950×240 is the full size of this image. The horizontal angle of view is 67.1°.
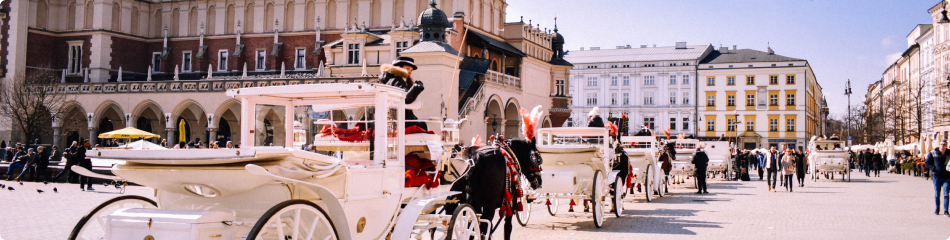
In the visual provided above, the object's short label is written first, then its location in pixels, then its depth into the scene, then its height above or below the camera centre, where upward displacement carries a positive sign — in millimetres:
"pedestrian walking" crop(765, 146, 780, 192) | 20828 -476
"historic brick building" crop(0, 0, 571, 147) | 38969 +5416
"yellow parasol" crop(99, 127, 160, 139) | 28112 +120
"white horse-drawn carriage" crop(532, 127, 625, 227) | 10906 -464
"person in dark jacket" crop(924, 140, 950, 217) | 12812 -292
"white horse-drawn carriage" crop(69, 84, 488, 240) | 4426 -326
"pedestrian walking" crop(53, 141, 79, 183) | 21495 -767
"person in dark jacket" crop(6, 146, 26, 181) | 23297 -1001
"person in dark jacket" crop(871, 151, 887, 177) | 35156 -662
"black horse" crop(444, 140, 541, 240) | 7508 -419
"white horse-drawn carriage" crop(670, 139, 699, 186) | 23344 -532
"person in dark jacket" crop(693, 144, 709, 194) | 19828 -488
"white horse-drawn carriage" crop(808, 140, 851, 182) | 26609 -430
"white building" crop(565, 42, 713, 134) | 77438 +6580
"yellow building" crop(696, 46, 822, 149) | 75312 +5151
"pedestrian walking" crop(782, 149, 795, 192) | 20688 -491
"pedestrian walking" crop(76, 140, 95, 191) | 19472 -743
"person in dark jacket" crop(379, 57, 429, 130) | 6594 +633
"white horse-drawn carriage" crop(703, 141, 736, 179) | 28841 -428
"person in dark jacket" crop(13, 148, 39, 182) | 22297 -885
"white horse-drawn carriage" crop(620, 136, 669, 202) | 16672 -512
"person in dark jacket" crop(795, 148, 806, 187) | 22859 -513
